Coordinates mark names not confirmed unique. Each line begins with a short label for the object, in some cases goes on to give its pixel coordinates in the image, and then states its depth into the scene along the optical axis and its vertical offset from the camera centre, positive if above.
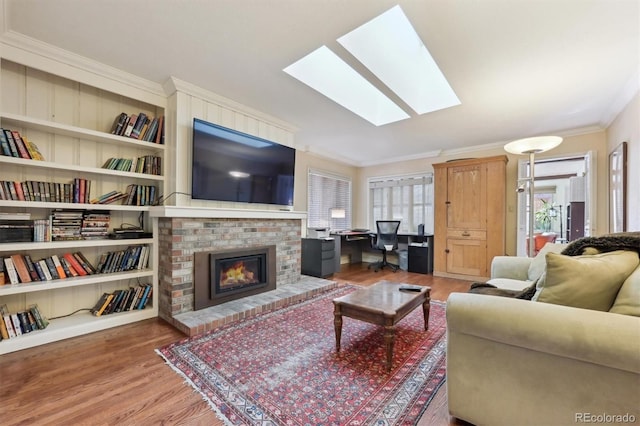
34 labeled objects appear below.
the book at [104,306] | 2.47 -0.89
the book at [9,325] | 2.03 -0.88
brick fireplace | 2.58 -0.29
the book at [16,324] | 2.06 -0.89
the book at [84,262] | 2.45 -0.47
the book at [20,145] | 2.10 +0.52
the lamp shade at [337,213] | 5.52 +0.03
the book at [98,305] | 2.51 -0.89
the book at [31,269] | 2.19 -0.48
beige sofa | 0.97 -0.57
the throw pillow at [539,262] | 2.32 -0.42
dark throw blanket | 1.32 -0.14
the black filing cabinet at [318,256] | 4.36 -0.71
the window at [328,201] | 5.28 +0.29
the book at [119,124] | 2.59 +0.87
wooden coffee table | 1.79 -0.68
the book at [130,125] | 2.63 +0.87
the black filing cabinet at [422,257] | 4.89 -0.78
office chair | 5.11 -0.45
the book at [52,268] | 2.28 -0.49
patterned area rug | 1.42 -1.05
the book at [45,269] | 2.24 -0.49
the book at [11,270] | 2.08 -0.47
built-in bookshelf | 2.15 +0.37
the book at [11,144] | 2.06 +0.53
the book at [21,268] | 2.13 -0.46
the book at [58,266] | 2.31 -0.48
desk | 4.93 -0.60
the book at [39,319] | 2.17 -0.89
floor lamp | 2.58 +0.70
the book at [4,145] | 2.03 +0.51
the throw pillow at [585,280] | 1.14 -0.28
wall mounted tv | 2.79 +0.55
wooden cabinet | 4.22 +0.00
